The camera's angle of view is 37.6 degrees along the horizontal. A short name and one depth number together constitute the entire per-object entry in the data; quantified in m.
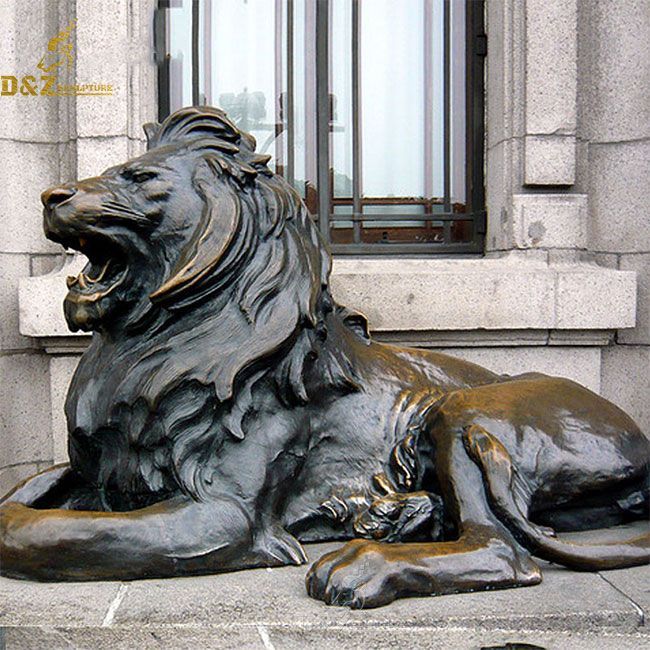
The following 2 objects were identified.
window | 4.89
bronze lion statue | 2.67
